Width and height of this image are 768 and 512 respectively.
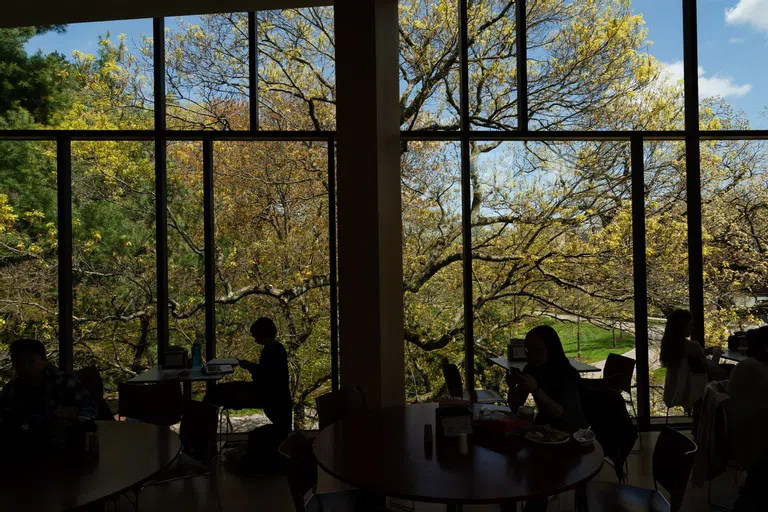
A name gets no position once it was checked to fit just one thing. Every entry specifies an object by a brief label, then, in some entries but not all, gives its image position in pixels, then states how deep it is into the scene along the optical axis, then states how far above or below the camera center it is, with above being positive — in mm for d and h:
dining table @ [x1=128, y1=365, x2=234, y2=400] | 4883 -1033
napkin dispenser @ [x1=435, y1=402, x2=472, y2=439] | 2830 -836
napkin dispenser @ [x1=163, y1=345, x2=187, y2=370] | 5348 -948
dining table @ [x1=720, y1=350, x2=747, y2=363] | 5312 -998
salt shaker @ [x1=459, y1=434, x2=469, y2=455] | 2676 -921
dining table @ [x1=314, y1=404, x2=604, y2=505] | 2211 -928
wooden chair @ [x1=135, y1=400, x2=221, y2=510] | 3350 -1082
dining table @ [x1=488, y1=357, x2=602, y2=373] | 5086 -1030
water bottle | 5375 -915
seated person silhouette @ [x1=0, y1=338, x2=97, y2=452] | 2824 -737
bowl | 2695 -890
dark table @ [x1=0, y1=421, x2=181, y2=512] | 2168 -921
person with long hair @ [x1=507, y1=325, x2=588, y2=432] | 3121 -723
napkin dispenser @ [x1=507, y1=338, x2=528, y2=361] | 5559 -960
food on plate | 2750 -903
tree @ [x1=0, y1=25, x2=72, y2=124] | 5727 +1895
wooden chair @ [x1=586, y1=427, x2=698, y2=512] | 2498 -1093
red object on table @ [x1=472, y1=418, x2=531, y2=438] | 2869 -881
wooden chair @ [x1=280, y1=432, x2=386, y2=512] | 2568 -1065
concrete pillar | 4590 +488
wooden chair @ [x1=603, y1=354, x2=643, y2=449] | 4961 -1052
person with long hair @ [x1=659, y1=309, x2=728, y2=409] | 4668 -951
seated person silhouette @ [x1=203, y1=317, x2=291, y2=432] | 4449 -1048
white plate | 2727 -910
